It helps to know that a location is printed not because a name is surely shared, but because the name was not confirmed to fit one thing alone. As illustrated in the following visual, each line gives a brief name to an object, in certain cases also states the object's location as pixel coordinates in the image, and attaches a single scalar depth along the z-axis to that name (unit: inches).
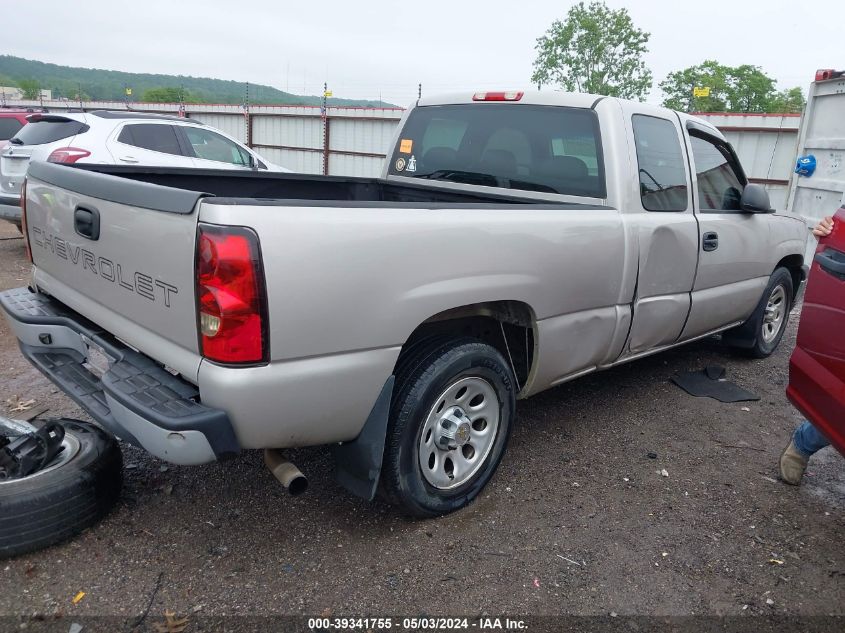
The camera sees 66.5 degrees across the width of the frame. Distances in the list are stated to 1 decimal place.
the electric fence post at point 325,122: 693.9
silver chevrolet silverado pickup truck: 84.7
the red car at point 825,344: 107.0
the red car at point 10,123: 419.8
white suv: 307.4
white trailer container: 272.4
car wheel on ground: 96.3
